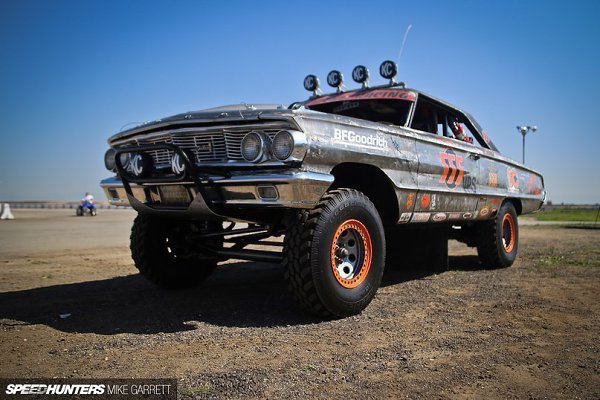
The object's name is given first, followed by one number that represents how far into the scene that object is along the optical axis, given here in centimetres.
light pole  3203
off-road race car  345
